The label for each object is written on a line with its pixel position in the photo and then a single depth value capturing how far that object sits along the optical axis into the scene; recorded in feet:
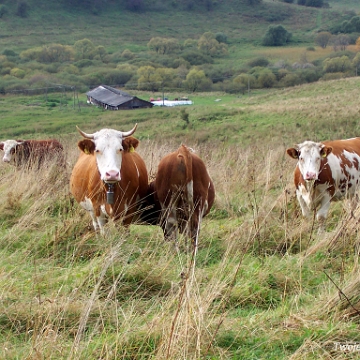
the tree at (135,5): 484.74
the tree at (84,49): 342.23
